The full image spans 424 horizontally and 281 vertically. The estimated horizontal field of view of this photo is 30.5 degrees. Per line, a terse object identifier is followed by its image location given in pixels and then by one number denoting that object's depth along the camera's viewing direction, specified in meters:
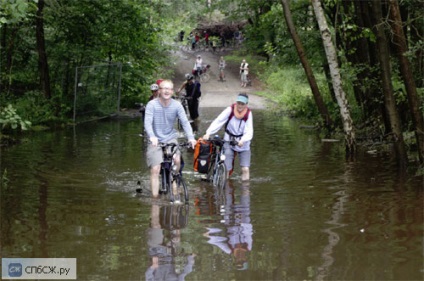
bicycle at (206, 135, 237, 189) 13.15
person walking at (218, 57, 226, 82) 52.88
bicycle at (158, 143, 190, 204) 11.53
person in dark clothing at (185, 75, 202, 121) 26.01
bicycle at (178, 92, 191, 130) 25.60
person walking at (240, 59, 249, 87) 50.10
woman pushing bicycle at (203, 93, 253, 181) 12.74
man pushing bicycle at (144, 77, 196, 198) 11.30
